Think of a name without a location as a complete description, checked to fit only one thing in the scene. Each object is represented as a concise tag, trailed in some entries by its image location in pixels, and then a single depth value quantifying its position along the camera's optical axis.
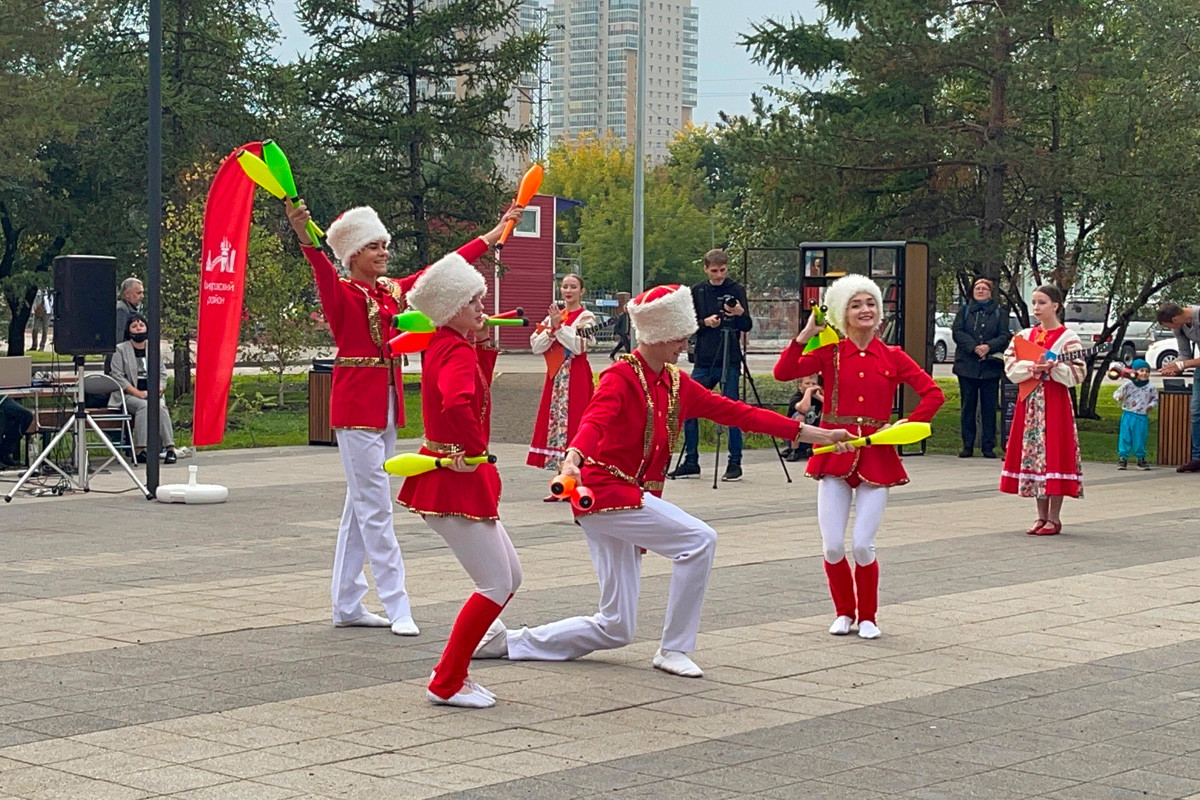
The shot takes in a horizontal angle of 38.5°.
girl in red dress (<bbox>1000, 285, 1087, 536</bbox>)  13.30
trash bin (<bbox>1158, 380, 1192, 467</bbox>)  20.11
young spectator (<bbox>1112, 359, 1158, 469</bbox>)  19.69
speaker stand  14.84
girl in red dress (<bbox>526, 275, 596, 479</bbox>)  14.59
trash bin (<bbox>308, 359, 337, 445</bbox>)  21.72
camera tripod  17.09
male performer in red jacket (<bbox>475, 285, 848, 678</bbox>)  7.49
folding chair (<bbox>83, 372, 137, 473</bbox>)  17.09
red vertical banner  14.16
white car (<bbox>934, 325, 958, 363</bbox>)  57.09
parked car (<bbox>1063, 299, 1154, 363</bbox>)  55.69
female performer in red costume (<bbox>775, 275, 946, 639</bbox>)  8.85
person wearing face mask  17.72
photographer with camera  17.06
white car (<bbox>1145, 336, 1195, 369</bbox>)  50.85
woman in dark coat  20.17
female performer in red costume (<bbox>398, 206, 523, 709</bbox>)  6.96
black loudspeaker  15.20
